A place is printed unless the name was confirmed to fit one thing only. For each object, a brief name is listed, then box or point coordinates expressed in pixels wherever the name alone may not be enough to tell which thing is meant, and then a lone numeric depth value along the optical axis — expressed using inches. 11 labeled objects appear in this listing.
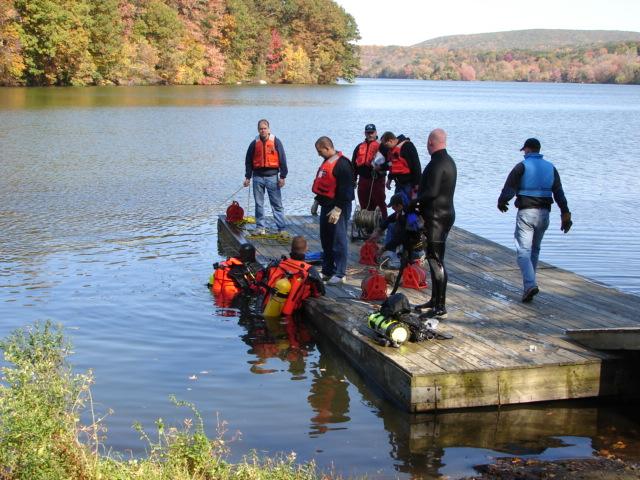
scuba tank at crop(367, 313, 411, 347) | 292.0
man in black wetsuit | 316.5
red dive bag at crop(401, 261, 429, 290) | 381.1
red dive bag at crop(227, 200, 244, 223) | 550.6
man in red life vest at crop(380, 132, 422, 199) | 423.2
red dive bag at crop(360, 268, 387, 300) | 360.5
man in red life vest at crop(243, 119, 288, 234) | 488.4
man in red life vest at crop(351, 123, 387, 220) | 470.0
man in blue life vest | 340.2
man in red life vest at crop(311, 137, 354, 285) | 377.7
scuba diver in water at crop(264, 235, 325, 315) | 377.1
